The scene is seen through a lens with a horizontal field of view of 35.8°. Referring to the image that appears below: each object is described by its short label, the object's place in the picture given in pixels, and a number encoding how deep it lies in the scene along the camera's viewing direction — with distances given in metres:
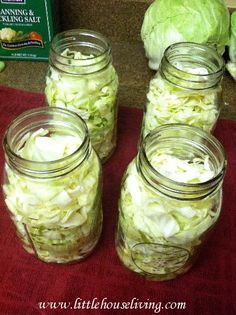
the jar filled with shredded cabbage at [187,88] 0.66
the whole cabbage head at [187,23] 0.92
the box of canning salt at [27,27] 0.91
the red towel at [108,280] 0.58
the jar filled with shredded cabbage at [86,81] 0.67
